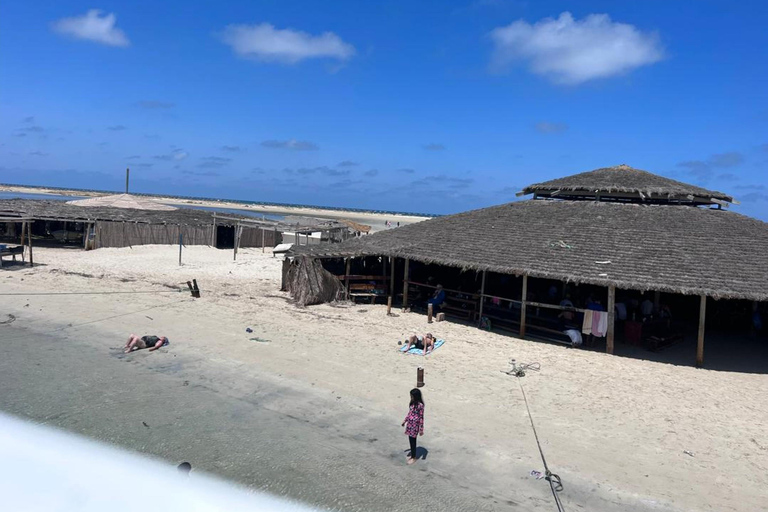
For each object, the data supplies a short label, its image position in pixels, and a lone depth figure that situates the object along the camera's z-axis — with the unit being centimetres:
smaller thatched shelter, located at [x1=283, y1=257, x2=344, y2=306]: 1809
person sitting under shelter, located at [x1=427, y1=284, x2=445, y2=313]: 1762
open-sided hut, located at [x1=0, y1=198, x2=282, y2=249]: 2916
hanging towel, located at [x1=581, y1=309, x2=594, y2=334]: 1391
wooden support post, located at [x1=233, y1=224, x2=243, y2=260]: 2927
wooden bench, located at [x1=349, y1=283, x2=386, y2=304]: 1902
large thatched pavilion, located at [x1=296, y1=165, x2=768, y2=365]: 1337
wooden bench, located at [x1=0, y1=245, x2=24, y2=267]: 2243
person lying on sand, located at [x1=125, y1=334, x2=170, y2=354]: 1251
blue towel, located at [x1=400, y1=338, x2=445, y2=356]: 1321
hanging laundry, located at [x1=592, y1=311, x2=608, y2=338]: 1377
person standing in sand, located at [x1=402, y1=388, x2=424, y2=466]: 782
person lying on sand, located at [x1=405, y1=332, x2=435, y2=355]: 1327
